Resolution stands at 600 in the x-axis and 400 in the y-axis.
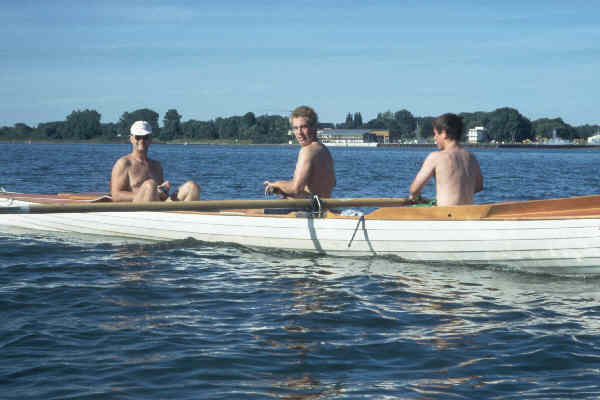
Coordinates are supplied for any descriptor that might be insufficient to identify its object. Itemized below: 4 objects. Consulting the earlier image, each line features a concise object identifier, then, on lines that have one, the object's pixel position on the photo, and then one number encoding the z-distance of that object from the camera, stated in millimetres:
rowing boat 7527
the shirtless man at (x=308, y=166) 8609
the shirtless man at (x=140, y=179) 9852
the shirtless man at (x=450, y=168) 7793
